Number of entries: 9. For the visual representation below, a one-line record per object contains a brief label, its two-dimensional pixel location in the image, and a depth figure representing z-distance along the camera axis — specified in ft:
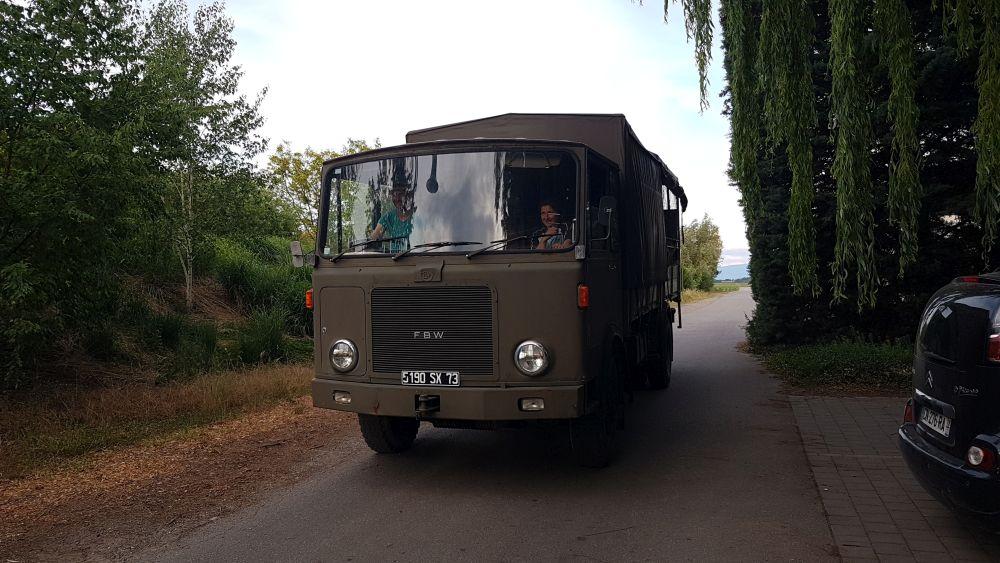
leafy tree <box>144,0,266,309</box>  49.32
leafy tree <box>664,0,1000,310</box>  19.17
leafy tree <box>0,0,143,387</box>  24.45
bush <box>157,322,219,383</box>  35.76
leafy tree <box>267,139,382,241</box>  106.83
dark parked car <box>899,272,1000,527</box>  12.12
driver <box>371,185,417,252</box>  18.74
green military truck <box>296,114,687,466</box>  17.44
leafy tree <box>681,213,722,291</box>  166.61
